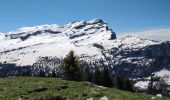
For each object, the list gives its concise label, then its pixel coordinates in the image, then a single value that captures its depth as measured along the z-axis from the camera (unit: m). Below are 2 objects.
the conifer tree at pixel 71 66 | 44.65
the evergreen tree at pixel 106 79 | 68.20
